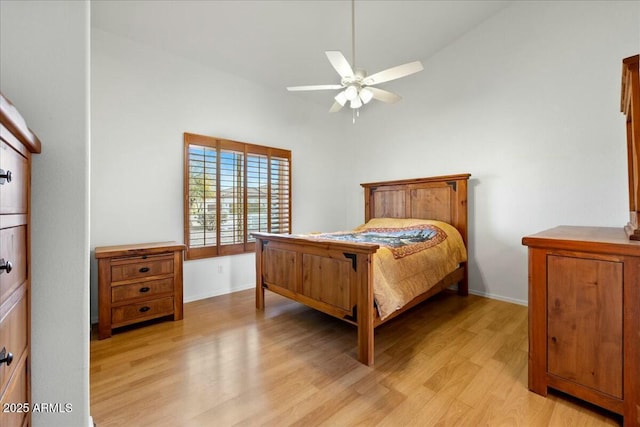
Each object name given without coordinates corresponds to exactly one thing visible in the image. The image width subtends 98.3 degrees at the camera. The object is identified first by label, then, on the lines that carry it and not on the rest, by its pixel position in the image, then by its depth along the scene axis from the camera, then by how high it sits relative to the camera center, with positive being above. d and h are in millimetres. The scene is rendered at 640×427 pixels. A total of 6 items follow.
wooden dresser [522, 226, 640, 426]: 1420 -594
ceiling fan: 2277 +1165
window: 3449 +268
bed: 2090 -425
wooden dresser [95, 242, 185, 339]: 2480 -670
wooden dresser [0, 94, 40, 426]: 743 -157
